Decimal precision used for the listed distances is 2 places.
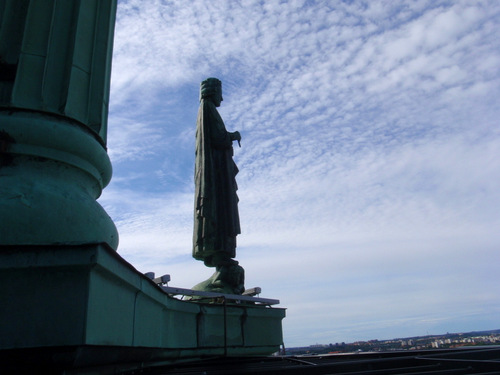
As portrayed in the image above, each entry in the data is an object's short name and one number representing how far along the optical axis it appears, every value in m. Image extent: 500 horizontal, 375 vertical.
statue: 7.41
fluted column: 2.57
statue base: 1.94
